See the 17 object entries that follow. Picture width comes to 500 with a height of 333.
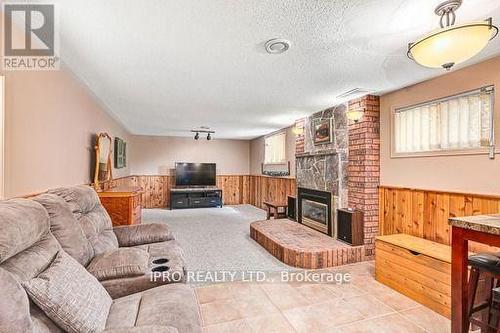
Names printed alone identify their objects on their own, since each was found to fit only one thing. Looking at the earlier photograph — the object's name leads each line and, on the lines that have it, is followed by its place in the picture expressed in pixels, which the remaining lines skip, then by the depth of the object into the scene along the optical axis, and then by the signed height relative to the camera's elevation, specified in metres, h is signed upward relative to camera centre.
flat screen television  8.01 -0.30
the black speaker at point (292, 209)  5.23 -0.93
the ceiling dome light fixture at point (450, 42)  1.31 +0.67
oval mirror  3.45 +0.07
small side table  5.34 -0.97
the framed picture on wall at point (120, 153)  5.04 +0.25
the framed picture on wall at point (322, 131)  4.25 +0.59
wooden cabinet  3.12 -0.51
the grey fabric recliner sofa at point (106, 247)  1.62 -0.67
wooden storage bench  2.18 -1.00
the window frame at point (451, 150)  2.32 +0.27
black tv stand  7.66 -1.01
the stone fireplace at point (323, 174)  3.97 -0.17
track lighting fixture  6.87 +0.93
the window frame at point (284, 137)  6.39 +0.68
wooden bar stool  1.54 -0.82
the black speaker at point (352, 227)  3.47 -0.86
